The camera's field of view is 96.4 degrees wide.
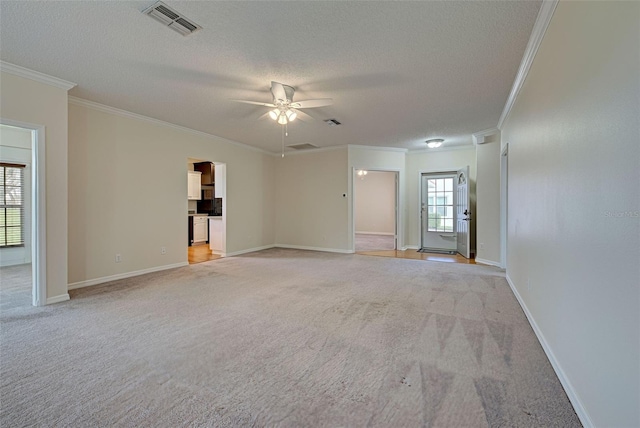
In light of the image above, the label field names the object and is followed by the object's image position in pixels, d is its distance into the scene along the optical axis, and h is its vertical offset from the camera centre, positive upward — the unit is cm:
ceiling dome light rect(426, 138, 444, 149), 624 +156
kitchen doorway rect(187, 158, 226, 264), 764 +16
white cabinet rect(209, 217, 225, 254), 677 -56
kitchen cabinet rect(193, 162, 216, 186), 869 +120
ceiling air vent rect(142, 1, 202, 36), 216 +153
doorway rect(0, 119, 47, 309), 523 +4
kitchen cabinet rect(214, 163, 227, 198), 646 +74
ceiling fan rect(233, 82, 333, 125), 340 +133
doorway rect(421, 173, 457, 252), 713 +2
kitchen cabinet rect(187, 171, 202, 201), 831 +76
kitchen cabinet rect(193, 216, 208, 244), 852 -54
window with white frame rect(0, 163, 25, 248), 552 +9
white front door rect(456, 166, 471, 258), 631 -3
